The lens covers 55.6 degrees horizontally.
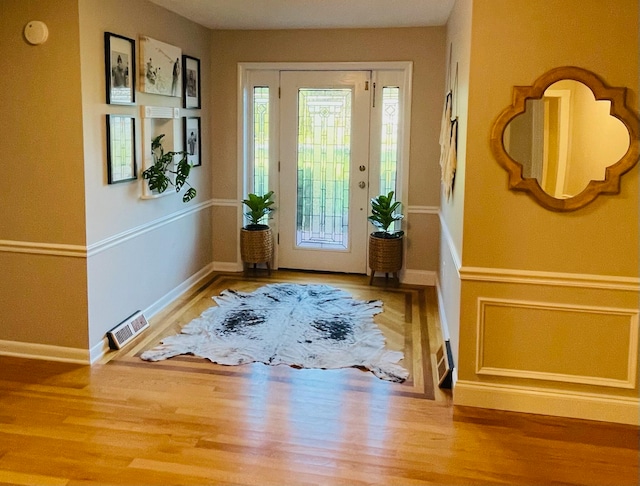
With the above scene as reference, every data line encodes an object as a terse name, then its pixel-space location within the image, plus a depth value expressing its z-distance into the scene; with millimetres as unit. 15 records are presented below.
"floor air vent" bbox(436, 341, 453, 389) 3449
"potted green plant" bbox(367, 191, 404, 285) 5430
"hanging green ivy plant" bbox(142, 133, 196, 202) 4320
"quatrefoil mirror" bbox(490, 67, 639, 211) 2885
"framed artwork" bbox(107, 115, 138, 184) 3783
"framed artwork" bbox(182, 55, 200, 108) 4980
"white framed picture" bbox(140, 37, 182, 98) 4184
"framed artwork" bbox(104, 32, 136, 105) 3723
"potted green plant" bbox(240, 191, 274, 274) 5699
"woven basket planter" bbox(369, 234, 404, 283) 5426
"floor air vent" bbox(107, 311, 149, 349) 3902
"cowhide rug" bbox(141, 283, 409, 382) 3795
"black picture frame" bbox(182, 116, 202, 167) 5074
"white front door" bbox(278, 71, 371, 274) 5641
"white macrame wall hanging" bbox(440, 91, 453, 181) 4262
